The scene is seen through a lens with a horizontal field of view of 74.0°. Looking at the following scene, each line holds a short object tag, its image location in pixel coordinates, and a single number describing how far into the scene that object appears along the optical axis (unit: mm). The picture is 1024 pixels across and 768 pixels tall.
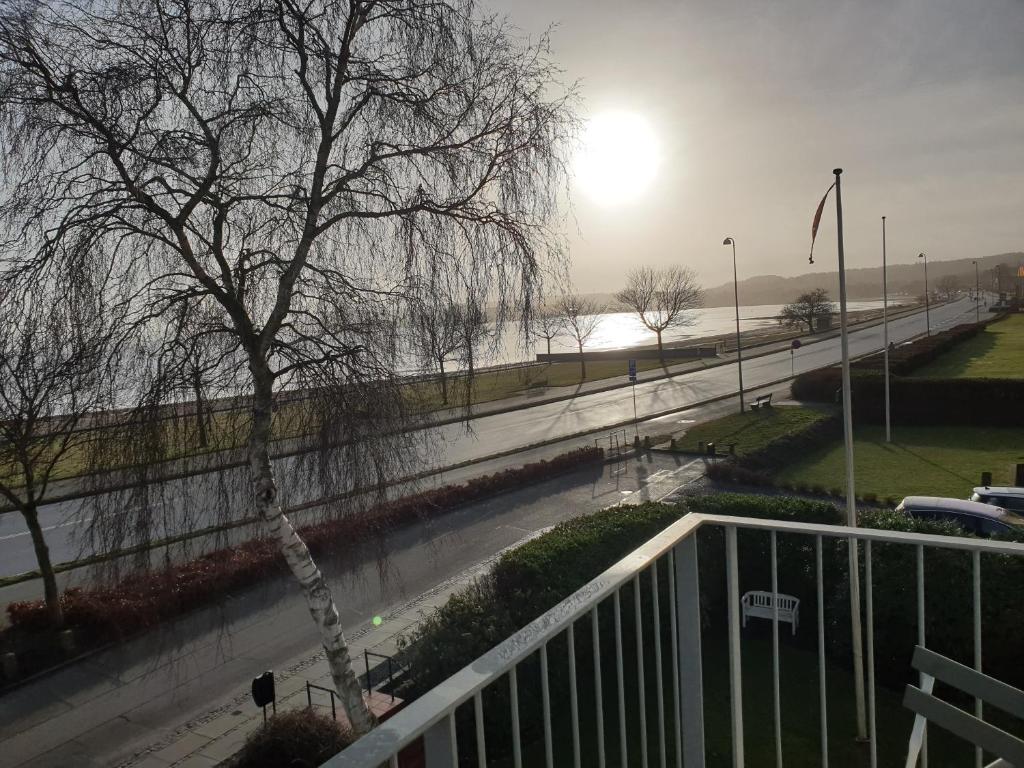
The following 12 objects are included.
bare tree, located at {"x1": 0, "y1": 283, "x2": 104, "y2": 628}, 4867
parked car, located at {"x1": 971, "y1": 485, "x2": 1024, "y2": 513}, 13766
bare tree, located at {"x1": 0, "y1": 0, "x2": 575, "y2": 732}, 5398
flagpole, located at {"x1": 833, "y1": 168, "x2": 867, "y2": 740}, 9500
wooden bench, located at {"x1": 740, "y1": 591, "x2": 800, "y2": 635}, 9320
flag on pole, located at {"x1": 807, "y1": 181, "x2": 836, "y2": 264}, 10422
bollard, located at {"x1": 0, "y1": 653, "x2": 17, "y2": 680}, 10534
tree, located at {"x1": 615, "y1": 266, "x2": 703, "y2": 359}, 64250
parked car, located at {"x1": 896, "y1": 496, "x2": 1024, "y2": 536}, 12148
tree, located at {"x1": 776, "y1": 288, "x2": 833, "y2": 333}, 71625
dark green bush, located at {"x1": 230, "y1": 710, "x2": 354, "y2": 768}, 7379
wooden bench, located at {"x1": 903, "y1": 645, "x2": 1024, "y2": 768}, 1962
